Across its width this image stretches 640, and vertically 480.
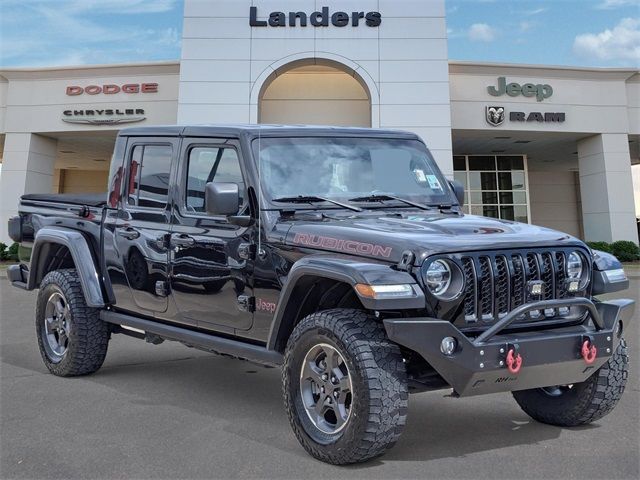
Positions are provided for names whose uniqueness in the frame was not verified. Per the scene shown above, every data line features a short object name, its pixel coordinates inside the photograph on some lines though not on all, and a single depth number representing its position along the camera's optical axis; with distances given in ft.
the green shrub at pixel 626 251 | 77.15
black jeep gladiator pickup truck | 11.18
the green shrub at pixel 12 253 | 75.05
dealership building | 73.92
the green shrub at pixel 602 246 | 77.87
